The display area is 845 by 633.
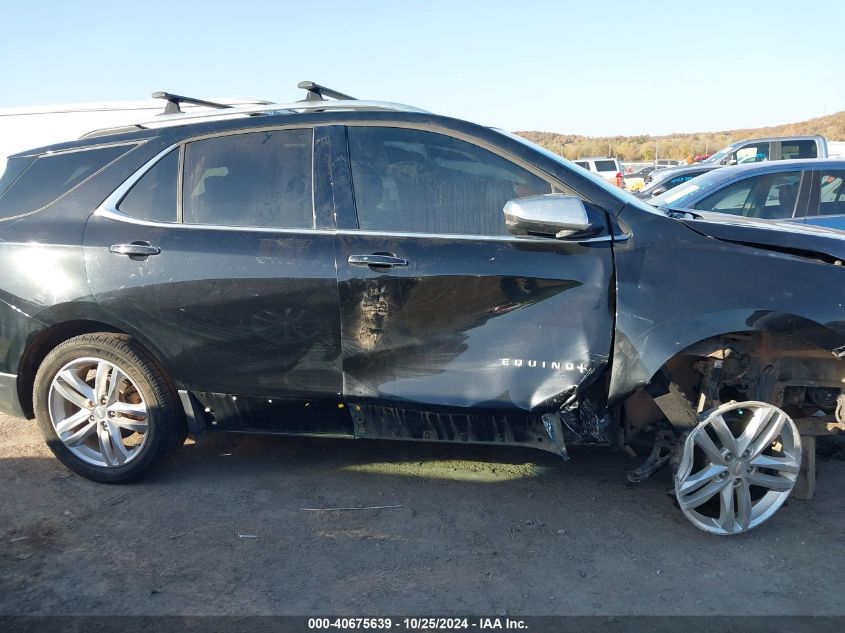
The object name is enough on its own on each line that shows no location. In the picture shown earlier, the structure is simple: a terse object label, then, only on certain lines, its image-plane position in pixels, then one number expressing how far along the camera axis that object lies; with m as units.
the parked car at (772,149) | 13.12
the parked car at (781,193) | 6.76
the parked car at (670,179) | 11.29
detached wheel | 3.34
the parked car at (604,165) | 27.03
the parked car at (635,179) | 24.58
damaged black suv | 3.30
